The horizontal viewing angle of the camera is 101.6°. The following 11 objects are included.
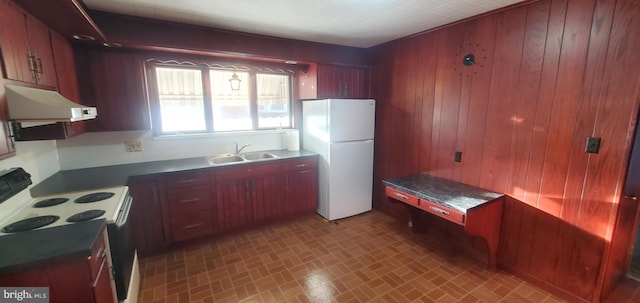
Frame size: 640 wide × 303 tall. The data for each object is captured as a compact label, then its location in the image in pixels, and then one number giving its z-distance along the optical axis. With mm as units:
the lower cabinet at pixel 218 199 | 2512
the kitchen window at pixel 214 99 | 2938
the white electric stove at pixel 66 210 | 1440
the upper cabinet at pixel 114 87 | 2348
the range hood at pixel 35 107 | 1311
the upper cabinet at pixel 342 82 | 3283
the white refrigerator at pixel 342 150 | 3197
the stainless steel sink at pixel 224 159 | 3098
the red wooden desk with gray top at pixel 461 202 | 2131
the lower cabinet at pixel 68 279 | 1116
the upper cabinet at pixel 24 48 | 1317
